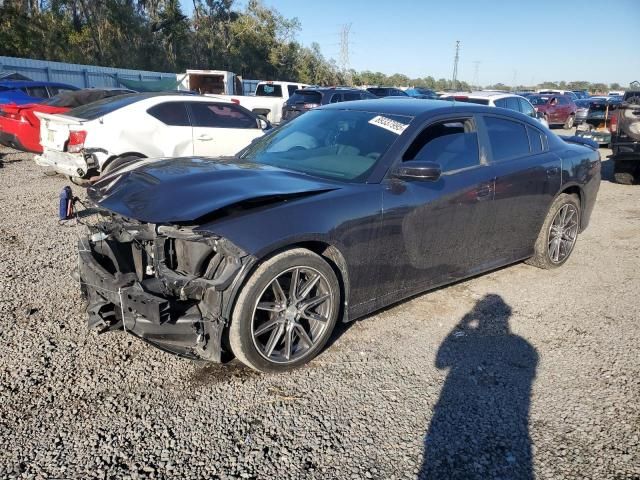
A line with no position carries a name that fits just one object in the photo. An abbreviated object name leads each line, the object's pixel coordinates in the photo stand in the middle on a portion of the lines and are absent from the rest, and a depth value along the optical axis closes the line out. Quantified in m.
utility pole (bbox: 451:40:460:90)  77.88
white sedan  7.40
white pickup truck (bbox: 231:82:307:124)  15.97
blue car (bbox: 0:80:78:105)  11.36
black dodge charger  3.06
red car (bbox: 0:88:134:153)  10.03
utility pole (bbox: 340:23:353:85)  64.62
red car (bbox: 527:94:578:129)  23.70
